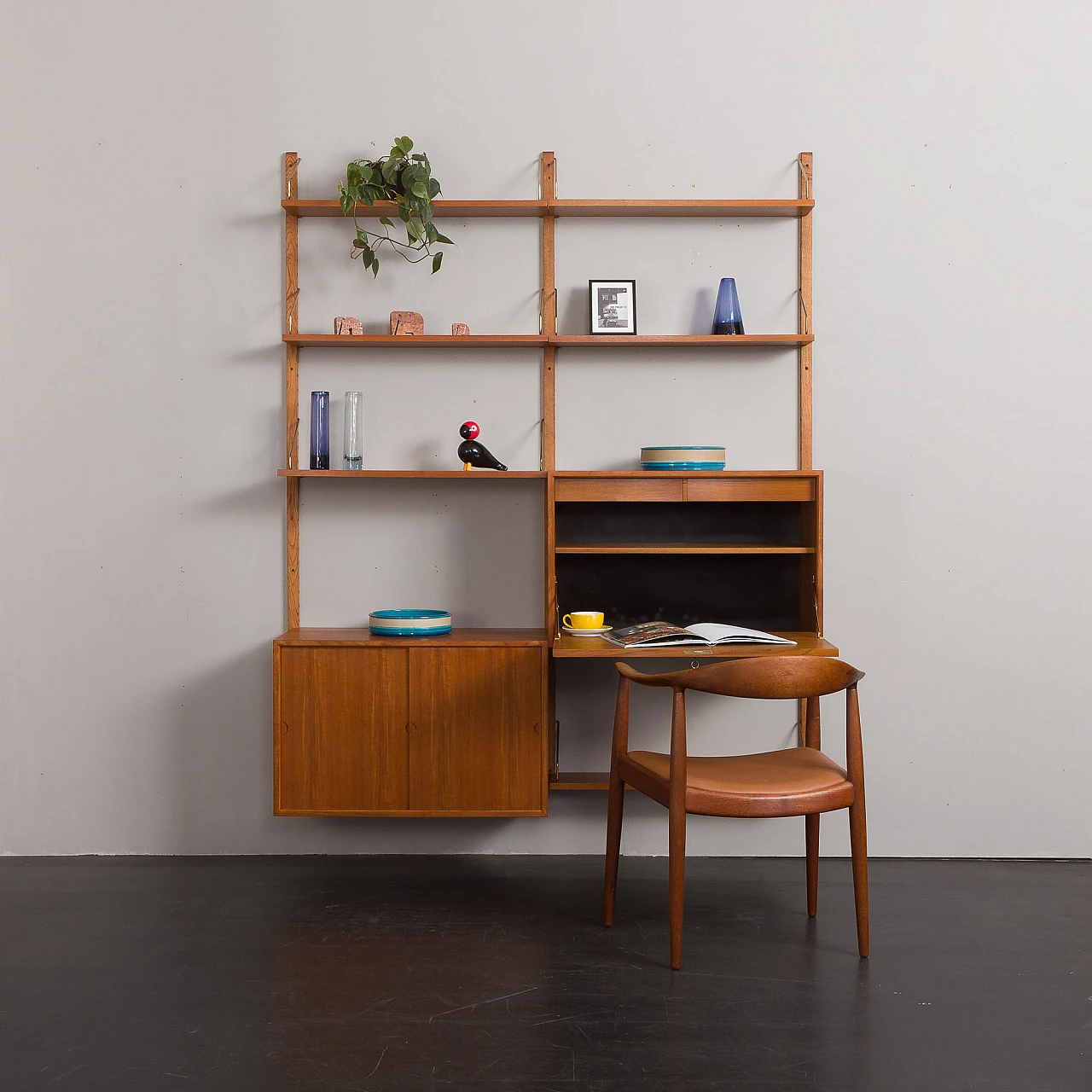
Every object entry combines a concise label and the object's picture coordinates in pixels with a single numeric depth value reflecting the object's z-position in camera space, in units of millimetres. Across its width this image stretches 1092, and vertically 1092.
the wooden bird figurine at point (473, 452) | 3529
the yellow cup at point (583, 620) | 3486
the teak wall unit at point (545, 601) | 3377
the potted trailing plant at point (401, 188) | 3414
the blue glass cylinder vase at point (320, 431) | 3551
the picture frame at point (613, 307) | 3609
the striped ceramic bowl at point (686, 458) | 3475
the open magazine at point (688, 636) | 3166
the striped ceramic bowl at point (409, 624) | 3428
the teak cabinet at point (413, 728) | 3375
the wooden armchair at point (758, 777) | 2629
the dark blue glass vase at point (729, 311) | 3562
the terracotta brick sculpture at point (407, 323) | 3562
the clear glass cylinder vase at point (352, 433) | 3570
